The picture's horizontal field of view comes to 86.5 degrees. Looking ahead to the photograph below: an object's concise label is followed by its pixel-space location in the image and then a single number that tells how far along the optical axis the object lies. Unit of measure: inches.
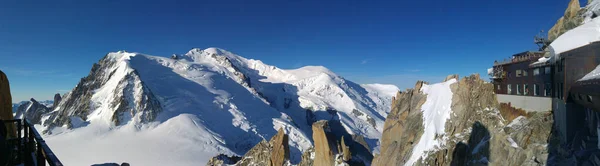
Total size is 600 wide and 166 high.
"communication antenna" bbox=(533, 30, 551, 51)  1208.8
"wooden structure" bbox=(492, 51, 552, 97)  885.8
